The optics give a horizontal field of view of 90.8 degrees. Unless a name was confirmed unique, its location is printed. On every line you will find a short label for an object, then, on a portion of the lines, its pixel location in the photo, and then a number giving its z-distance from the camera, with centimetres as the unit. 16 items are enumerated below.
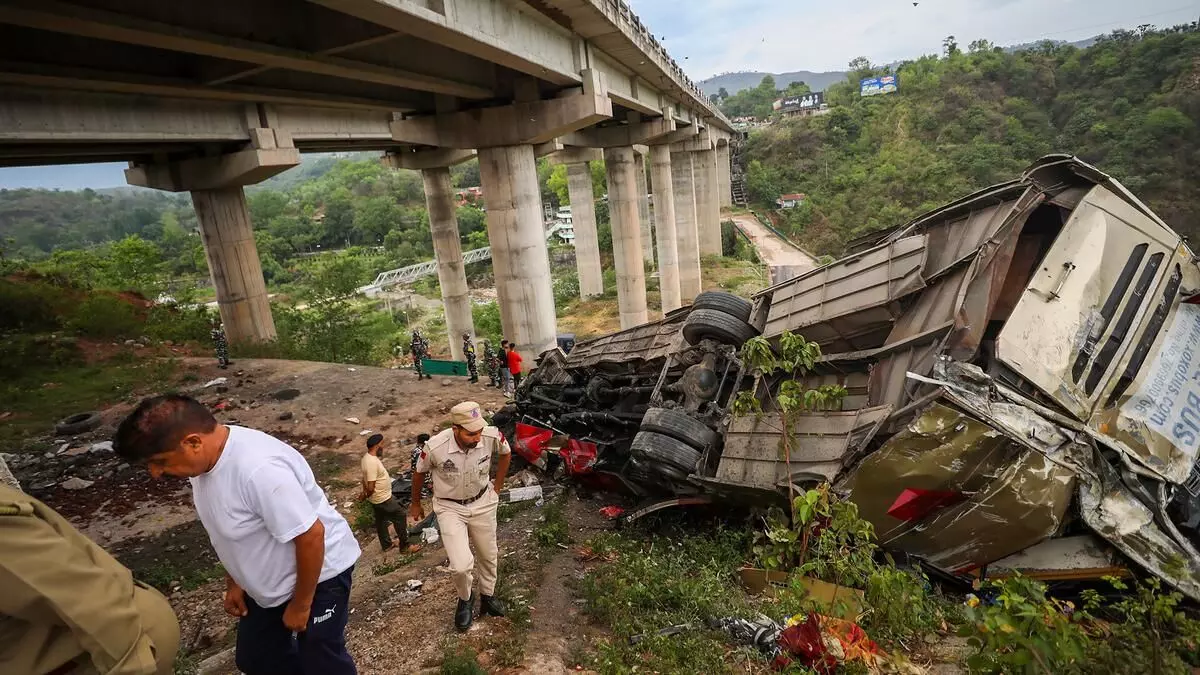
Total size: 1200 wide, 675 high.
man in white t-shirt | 210
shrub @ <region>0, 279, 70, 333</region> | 1611
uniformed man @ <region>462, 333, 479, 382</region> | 1305
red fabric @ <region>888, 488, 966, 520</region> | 432
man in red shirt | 1162
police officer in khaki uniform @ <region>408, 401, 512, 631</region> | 372
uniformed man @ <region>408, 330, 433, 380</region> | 1364
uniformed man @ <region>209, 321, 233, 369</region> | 1430
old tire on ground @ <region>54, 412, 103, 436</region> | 1069
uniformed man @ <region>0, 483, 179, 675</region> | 150
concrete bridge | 659
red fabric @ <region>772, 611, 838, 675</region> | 322
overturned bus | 419
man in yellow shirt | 534
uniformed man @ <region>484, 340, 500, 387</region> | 1270
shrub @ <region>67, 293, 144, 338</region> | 1612
